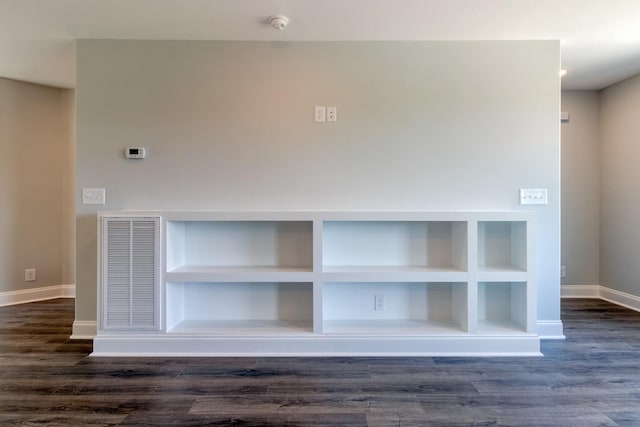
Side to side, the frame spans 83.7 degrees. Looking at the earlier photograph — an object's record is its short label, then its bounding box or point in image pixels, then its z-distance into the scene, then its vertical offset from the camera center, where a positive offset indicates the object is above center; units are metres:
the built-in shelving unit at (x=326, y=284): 2.58 -0.55
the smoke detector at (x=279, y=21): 2.44 +1.34
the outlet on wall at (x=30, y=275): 4.02 -0.67
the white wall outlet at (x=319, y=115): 2.83 +0.78
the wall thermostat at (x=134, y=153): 2.81 +0.49
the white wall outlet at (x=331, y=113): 2.83 +0.80
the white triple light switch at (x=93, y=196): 2.83 +0.15
